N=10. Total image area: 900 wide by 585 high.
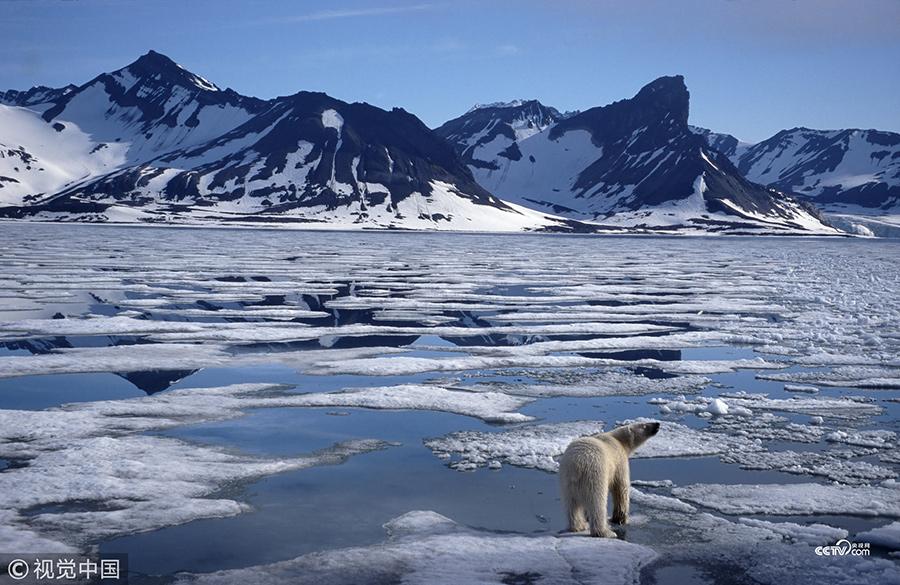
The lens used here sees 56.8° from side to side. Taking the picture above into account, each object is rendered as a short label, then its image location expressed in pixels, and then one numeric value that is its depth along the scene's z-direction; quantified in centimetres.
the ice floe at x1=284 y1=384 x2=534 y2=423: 1442
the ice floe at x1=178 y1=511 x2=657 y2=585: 751
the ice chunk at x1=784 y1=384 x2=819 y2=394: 1627
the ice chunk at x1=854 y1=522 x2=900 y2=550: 846
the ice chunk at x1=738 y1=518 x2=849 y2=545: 862
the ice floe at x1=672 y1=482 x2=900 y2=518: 946
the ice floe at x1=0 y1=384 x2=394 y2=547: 894
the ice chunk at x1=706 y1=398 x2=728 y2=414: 1421
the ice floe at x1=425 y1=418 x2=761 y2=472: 1141
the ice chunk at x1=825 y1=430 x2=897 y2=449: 1233
